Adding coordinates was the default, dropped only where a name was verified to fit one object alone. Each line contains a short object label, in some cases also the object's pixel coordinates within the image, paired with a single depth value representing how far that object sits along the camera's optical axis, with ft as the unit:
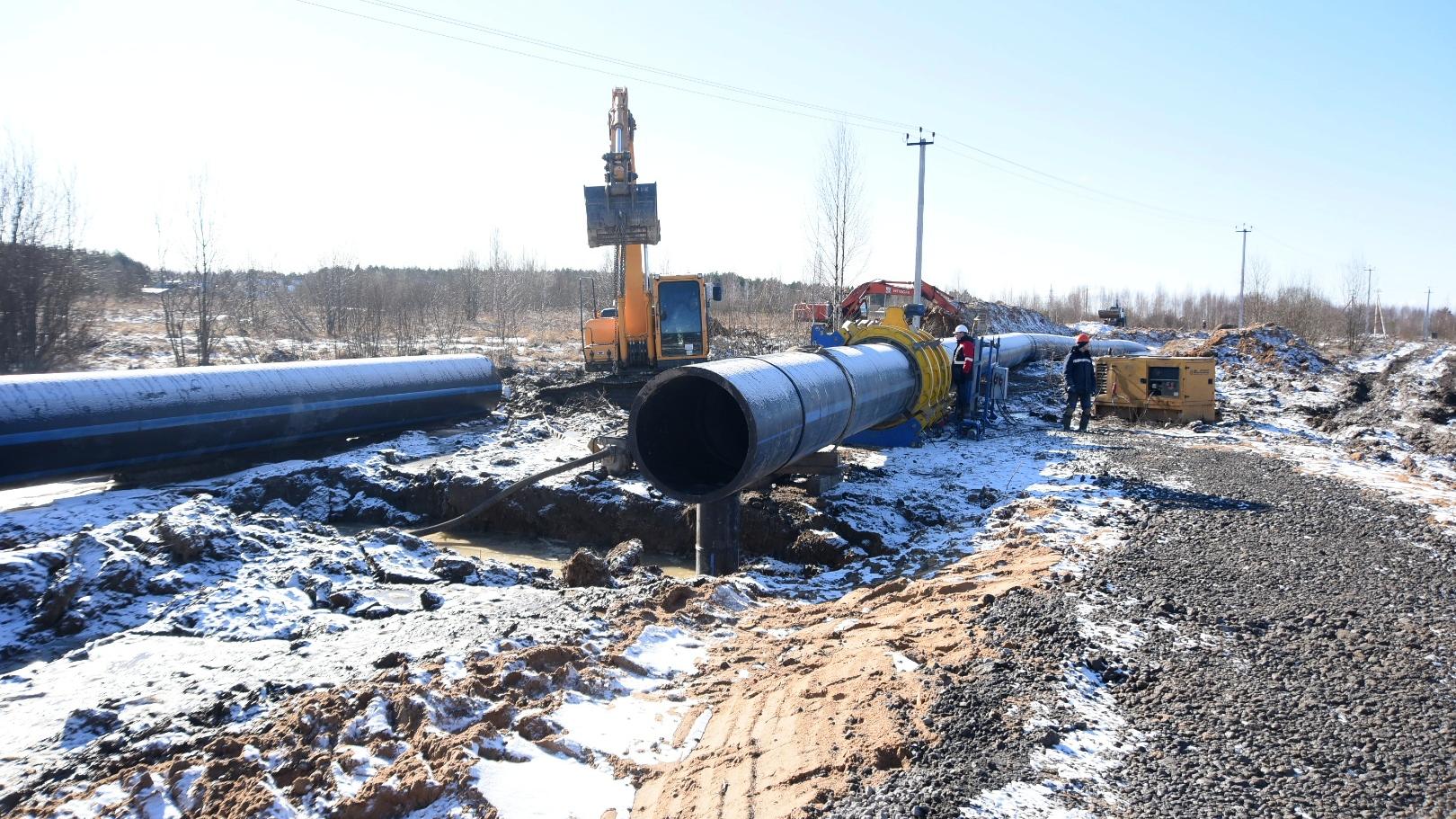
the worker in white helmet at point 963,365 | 41.55
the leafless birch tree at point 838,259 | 86.58
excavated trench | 25.88
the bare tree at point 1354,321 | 116.37
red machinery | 71.92
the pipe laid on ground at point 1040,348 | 68.27
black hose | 26.35
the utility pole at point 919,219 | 70.45
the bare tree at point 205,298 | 59.93
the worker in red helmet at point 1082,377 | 42.01
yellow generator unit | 46.19
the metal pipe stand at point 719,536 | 22.75
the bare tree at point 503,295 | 106.63
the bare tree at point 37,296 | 49.16
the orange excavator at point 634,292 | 47.73
